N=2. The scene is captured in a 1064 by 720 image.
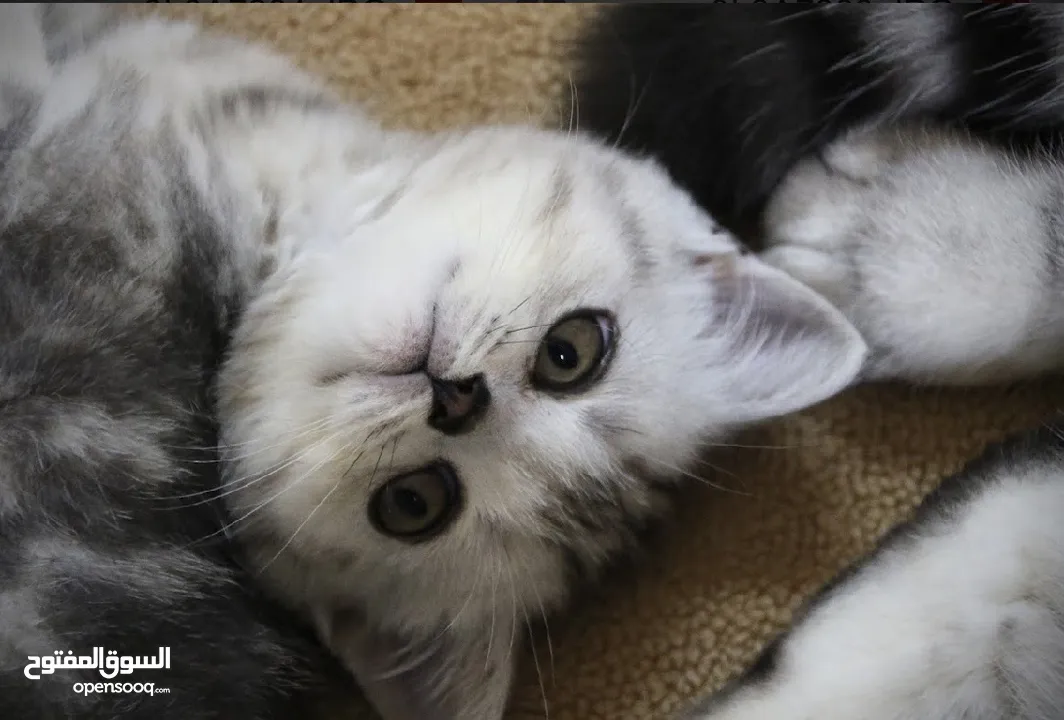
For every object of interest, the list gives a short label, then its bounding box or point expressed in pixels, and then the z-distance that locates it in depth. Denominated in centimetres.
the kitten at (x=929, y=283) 36
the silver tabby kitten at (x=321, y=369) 35
